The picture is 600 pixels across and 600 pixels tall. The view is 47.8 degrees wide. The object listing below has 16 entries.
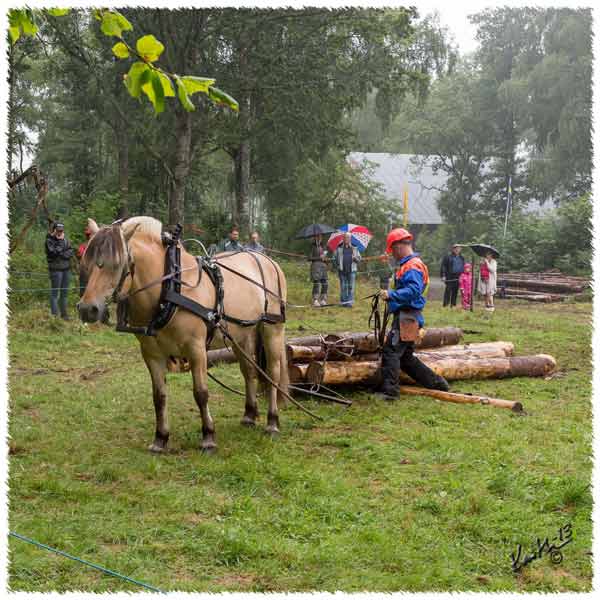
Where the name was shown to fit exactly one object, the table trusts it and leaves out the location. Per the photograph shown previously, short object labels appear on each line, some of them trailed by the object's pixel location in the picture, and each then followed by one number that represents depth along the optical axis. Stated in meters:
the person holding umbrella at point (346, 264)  17.05
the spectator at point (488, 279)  17.60
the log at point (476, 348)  9.91
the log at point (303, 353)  8.29
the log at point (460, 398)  7.65
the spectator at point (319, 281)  17.81
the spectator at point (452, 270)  18.00
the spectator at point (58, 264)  12.51
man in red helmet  7.85
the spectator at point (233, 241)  13.68
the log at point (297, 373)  8.23
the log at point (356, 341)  8.55
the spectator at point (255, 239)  15.16
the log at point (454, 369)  8.23
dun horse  5.26
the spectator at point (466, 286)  18.33
